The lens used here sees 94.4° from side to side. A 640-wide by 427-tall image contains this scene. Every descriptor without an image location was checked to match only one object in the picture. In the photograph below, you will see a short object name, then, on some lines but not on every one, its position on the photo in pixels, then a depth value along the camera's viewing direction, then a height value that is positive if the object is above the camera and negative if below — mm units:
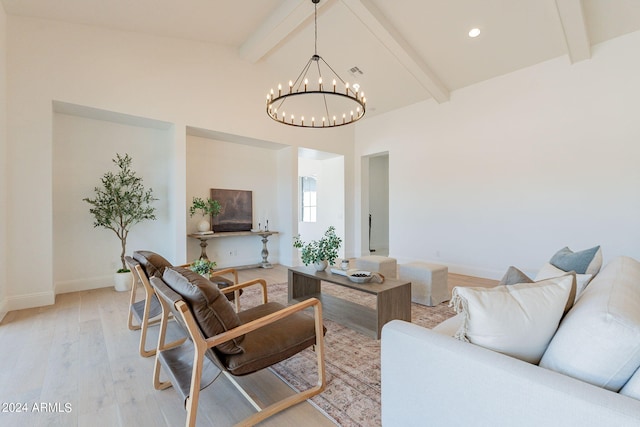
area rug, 1837 -1215
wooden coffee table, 2838 -951
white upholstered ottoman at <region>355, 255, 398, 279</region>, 4426 -785
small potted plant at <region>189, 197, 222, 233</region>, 5340 +81
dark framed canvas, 5824 +68
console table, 5266 -428
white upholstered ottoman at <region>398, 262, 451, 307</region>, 3771 -895
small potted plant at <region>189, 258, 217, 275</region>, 2877 -526
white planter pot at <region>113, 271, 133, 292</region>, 4398 -1007
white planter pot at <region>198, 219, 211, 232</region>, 5379 -229
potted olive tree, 4367 +172
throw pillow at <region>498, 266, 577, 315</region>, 1683 -372
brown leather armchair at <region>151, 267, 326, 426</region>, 1510 -775
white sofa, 883 -548
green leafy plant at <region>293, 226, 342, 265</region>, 3391 -432
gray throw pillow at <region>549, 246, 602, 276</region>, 2193 -372
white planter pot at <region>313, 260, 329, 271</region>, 3451 -603
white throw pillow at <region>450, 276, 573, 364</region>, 1157 -413
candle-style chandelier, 5652 +2453
